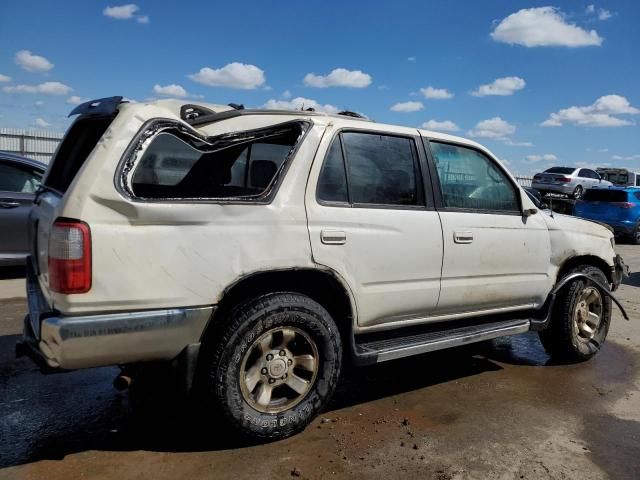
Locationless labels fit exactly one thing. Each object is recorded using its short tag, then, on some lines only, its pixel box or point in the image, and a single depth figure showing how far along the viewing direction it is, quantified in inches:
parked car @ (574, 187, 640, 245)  623.2
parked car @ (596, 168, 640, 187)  1224.3
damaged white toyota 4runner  105.6
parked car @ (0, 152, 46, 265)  289.7
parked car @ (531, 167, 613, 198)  919.7
